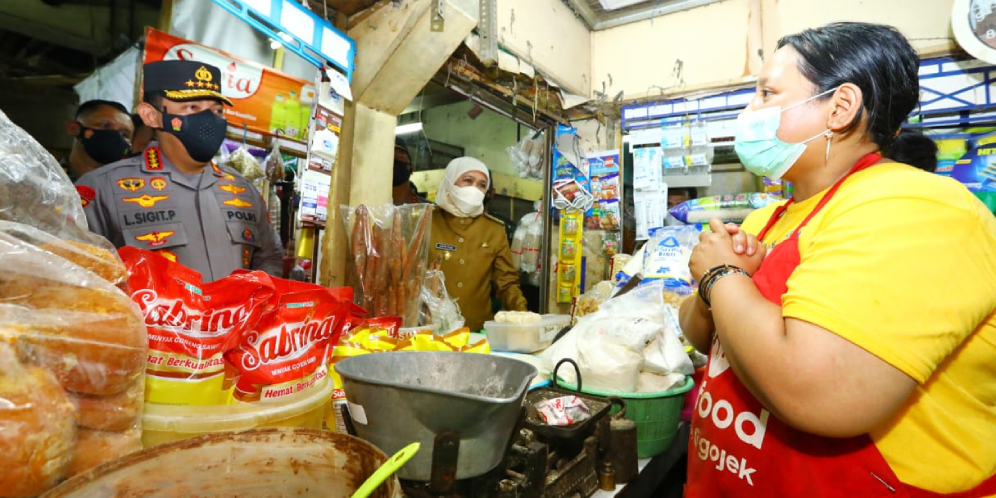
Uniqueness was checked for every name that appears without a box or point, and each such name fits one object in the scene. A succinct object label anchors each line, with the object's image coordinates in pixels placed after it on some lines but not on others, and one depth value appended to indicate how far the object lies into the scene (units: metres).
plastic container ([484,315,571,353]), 2.10
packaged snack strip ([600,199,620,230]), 3.83
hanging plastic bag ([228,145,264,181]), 2.41
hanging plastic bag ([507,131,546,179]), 4.06
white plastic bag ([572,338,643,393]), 1.45
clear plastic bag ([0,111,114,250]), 0.66
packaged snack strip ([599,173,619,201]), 3.86
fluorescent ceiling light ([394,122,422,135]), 5.62
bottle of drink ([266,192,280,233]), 2.85
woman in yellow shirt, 0.71
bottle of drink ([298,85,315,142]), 2.31
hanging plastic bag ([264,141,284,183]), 2.44
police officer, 1.75
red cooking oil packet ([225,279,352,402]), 0.82
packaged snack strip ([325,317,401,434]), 1.12
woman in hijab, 3.33
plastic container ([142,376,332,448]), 0.72
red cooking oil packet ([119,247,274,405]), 0.73
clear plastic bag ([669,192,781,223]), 3.15
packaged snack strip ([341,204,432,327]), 1.94
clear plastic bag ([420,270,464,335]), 2.18
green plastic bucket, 1.45
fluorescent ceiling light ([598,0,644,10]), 3.84
